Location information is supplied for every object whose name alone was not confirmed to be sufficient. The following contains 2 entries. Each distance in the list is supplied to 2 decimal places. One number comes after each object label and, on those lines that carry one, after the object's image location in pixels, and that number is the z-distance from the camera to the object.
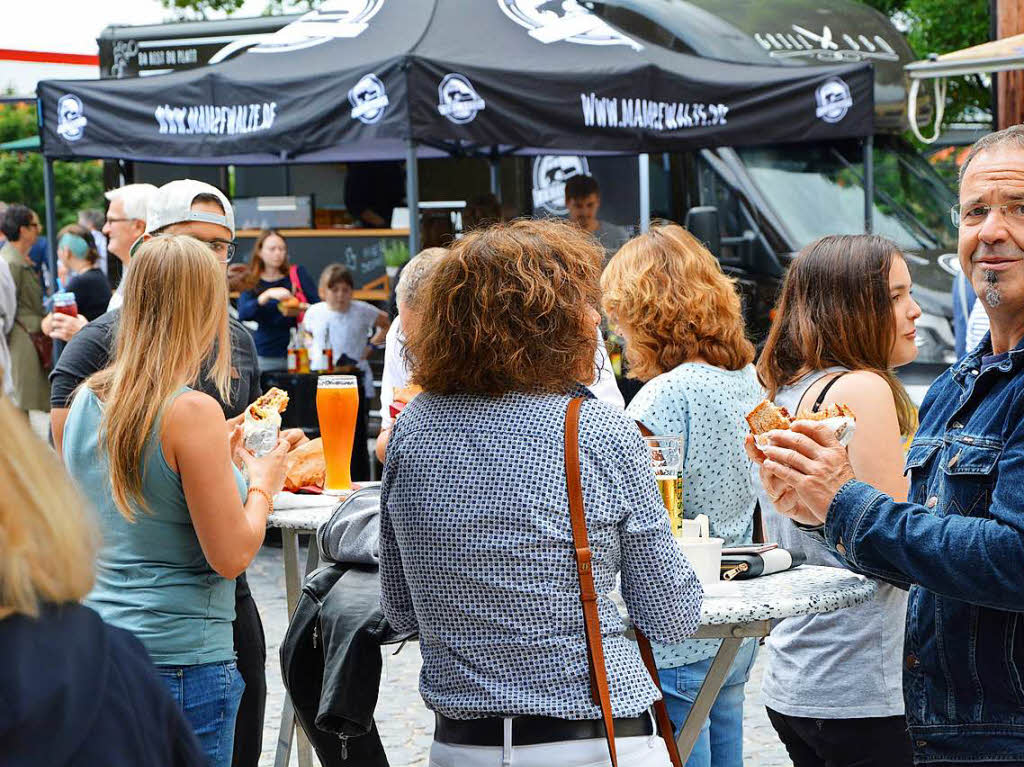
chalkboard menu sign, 10.92
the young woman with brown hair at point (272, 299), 8.77
